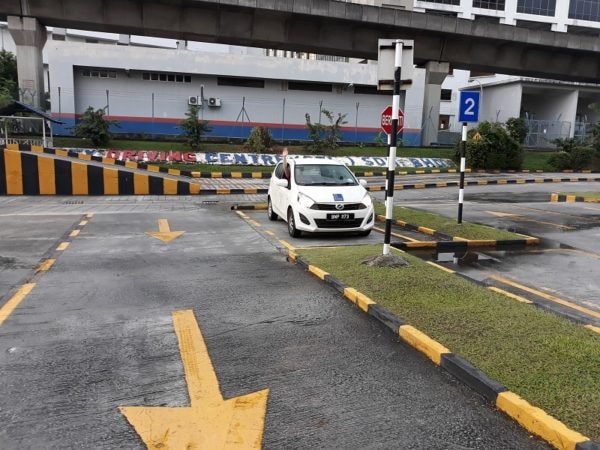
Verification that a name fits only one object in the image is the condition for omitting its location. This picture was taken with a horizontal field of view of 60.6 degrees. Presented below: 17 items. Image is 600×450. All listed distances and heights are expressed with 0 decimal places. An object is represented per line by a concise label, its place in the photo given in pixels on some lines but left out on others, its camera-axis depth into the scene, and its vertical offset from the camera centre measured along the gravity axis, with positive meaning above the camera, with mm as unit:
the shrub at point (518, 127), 36250 +2100
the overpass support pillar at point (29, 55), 26281 +4539
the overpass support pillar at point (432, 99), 33156 +3704
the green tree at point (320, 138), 30250 +743
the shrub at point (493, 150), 29719 +382
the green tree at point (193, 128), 27906 +986
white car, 10445 -1004
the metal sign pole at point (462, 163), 10758 -164
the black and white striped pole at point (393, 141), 7152 +167
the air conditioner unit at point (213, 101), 36500 +3244
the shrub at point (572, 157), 32688 +129
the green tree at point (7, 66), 41006 +6058
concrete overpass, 26750 +6888
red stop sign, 19381 +1197
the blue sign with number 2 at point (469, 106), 10703 +1028
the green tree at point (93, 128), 26938 +786
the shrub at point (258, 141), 28891 +430
